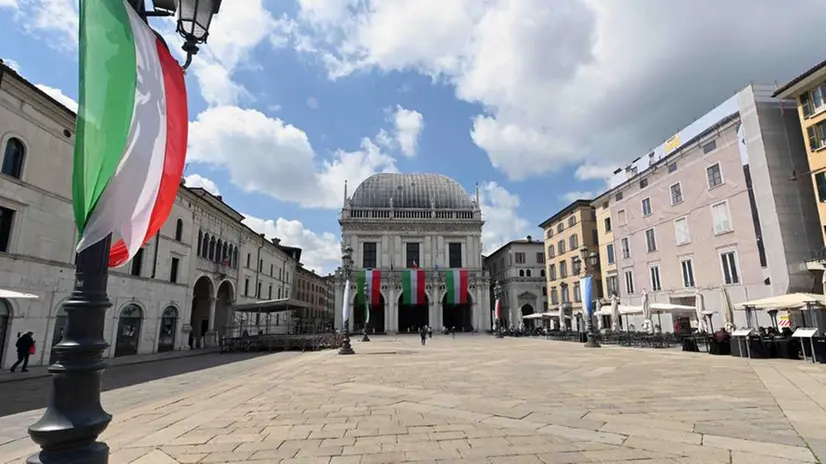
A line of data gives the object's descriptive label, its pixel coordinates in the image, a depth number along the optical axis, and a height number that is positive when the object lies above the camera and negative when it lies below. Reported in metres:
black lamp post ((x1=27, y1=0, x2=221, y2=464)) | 2.78 -0.44
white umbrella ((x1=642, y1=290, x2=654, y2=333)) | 24.52 -0.18
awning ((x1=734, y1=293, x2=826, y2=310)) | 16.12 +0.18
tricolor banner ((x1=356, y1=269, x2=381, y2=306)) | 56.47 +3.84
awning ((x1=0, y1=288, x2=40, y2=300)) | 13.86 +0.78
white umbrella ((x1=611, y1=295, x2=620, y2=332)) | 26.23 -0.29
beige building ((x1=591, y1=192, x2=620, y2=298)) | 39.86 +6.09
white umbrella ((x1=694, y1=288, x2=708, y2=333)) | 22.39 -0.26
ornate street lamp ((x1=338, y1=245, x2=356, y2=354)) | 22.39 +2.28
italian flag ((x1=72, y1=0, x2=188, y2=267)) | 3.31 +1.60
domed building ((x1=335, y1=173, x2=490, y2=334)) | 56.91 +8.59
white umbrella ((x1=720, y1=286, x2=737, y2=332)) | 18.94 -0.24
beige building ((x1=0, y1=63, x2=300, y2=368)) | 16.80 +3.27
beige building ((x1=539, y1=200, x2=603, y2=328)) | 44.97 +7.00
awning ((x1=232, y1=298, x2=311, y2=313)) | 29.80 +0.61
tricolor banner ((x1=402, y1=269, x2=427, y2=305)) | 54.29 +3.24
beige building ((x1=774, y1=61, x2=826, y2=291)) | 21.36 +9.54
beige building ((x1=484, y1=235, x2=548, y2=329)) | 60.19 +4.28
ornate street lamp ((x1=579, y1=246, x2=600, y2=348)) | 23.93 -1.47
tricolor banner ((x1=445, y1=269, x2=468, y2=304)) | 55.28 +3.31
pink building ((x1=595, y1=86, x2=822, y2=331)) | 23.38 +6.28
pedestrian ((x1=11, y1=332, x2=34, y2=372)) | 15.70 -1.13
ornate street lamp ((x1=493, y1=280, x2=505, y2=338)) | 41.91 -0.66
